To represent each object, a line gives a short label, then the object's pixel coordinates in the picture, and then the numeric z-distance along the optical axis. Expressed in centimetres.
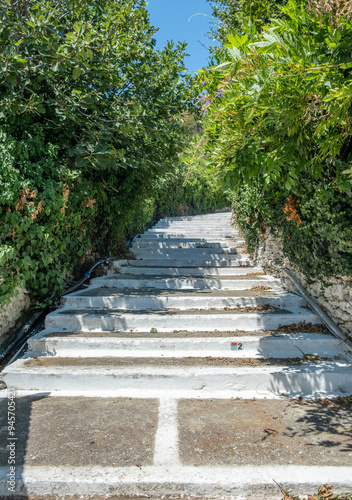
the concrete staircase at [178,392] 222
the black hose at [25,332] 398
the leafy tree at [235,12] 374
